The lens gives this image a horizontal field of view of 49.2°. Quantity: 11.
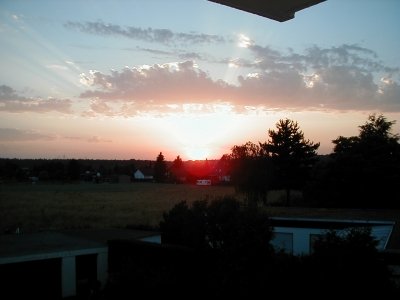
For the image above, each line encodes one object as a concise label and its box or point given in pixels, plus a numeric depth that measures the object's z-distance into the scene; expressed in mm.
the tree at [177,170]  105625
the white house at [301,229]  19406
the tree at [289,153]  43906
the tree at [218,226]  10164
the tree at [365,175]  38875
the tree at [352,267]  7836
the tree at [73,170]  99062
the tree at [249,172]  39438
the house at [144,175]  119500
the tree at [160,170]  111250
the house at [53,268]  13664
